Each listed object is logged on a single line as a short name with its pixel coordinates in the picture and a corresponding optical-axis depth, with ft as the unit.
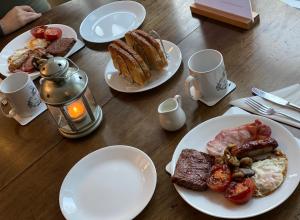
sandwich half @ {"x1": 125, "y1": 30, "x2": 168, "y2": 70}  4.11
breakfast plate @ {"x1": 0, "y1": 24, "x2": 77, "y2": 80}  5.11
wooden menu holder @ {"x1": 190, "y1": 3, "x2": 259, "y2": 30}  4.26
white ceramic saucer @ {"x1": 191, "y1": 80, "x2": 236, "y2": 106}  3.67
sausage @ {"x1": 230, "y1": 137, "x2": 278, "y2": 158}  2.93
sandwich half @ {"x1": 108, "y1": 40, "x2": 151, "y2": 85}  4.03
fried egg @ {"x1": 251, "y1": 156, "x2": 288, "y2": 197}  2.73
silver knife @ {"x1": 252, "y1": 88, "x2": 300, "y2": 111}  3.30
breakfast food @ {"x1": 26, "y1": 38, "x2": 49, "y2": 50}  5.20
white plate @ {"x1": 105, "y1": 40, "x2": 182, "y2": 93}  4.11
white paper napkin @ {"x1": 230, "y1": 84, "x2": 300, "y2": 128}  3.25
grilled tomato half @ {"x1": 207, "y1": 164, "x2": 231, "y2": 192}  2.81
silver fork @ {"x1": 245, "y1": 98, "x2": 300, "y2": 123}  3.33
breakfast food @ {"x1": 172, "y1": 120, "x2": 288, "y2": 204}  2.75
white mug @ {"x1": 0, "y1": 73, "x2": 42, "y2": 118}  4.15
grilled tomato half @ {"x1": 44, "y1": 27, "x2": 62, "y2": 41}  5.22
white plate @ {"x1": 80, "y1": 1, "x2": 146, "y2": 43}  5.05
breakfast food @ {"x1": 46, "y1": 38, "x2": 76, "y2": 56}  4.94
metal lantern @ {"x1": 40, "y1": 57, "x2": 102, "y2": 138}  3.48
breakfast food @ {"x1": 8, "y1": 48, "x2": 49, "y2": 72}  4.83
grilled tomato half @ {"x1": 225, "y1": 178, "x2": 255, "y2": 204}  2.68
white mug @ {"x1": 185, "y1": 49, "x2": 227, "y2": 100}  3.56
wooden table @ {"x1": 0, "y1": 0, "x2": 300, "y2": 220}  3.40
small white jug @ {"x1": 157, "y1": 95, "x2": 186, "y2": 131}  3.48
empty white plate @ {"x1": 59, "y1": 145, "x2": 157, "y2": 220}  3.14
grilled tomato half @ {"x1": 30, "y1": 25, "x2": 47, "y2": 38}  5.36
